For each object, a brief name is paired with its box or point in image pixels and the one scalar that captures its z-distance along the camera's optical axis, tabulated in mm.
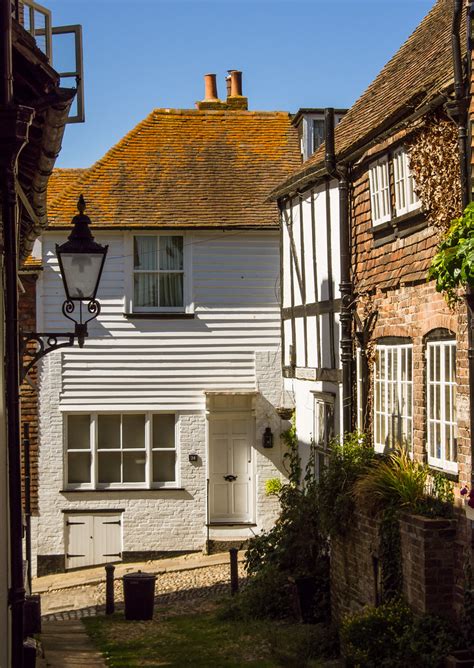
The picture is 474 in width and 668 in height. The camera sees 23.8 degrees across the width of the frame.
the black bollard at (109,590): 16891
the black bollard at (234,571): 17078
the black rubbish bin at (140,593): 15906
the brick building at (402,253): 10703
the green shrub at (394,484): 11258
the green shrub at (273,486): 21219
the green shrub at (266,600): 14844
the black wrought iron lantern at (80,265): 10422
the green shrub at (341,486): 12766
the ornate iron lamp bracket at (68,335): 9617
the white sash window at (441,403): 10930
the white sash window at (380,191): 13289
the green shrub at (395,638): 9961
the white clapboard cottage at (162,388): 21281
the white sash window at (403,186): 12297
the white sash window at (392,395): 12445
